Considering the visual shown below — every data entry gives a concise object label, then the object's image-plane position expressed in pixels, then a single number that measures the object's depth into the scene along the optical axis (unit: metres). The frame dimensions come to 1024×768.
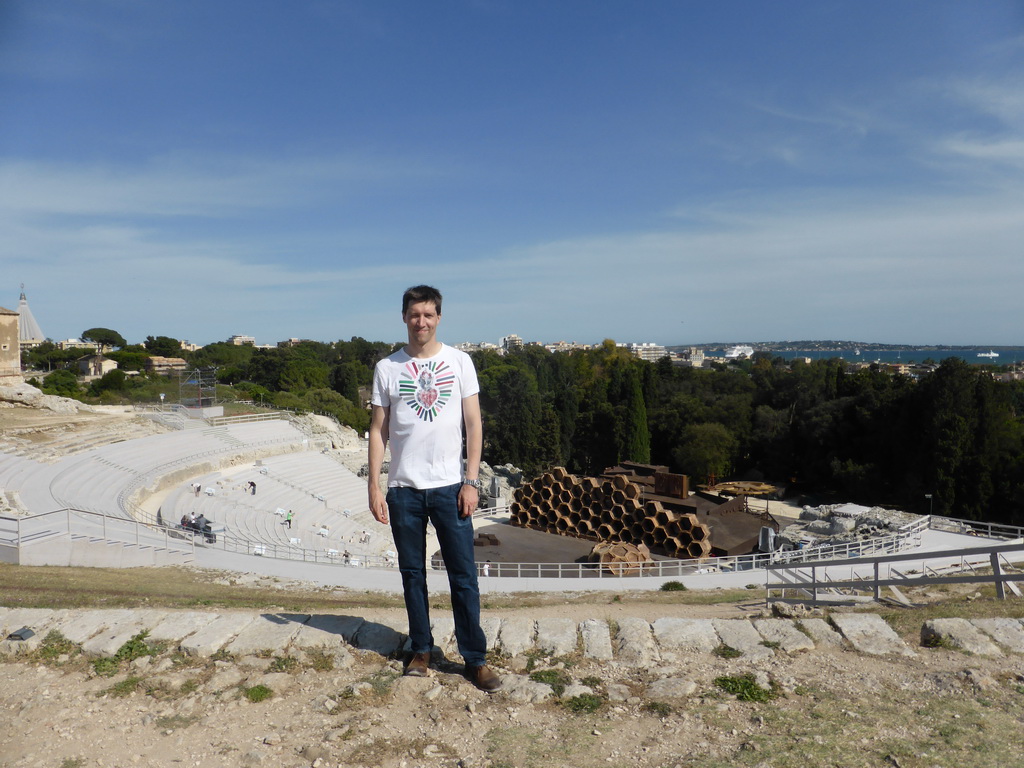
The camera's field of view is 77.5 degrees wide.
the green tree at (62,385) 46.62
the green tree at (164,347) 96.25
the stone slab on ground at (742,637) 4.49
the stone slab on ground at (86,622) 4.66
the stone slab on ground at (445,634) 4.50
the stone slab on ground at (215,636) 4.35
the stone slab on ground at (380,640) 4.45
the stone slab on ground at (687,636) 4.64
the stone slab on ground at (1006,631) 4.57
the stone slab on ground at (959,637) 4.50
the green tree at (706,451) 42.59
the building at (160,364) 69.44
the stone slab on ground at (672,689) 3.80
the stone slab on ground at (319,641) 4.40
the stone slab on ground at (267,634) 4.37
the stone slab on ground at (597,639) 4.44
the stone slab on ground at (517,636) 4.50
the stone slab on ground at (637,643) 4.39
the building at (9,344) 29.63
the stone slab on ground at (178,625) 4.57
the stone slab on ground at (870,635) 4.53
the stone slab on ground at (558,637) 4.49
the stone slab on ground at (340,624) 4.62
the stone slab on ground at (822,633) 4.69
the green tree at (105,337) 107.00
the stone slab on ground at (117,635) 4.37
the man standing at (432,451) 3.79
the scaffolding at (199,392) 37.09
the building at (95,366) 71.00
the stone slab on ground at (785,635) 4.60
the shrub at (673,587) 12.93
